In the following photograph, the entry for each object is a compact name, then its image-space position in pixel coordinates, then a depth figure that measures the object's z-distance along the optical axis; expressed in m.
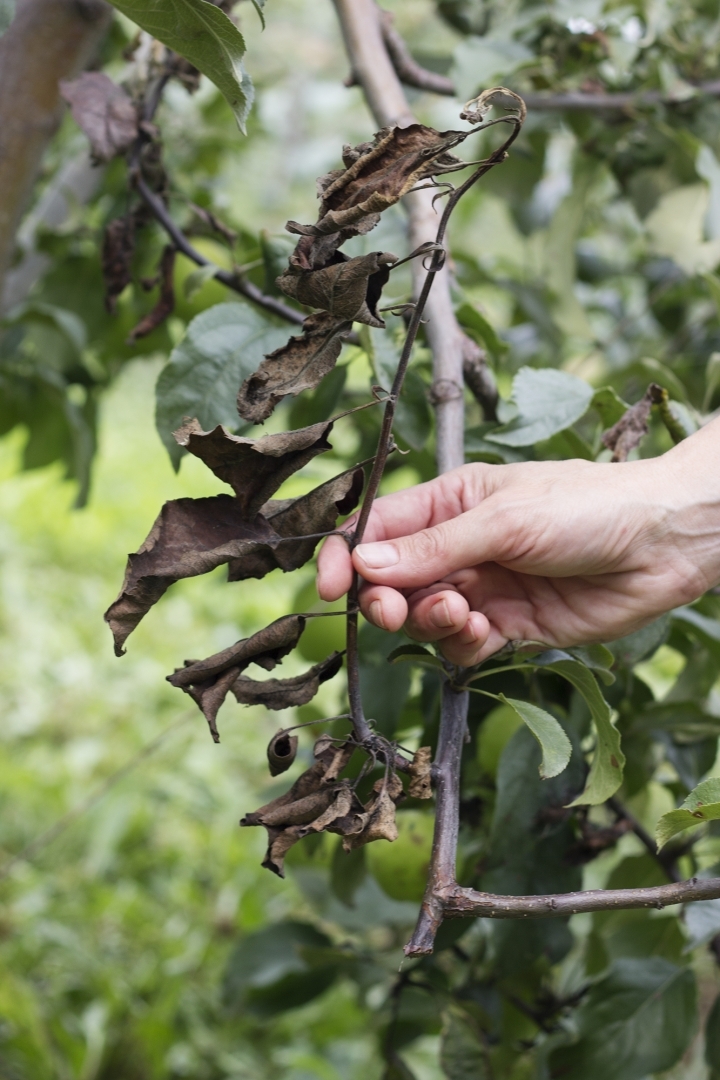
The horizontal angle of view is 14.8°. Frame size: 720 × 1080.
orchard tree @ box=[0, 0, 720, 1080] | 0.93
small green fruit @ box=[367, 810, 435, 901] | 1.11
